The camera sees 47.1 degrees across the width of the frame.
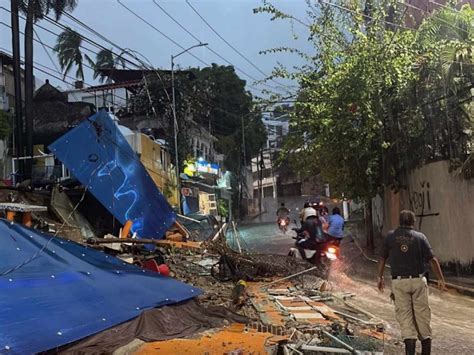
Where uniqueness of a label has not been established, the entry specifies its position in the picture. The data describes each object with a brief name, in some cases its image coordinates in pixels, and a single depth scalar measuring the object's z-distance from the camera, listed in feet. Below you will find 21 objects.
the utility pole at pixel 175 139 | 91.24
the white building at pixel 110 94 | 117.72
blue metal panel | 51.90
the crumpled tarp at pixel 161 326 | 19.22
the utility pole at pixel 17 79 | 80.02
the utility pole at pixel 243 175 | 174.40
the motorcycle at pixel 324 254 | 39.99
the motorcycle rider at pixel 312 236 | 40.70
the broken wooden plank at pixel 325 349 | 17.97
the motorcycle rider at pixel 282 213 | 89.69
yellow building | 91.66
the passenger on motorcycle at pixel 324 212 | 53.45
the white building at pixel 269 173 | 224.53
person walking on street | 20.31
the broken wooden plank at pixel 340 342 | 18.01
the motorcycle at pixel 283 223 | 85.92
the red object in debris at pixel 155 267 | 32.14
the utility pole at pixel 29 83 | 79.61
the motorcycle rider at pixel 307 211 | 44.60
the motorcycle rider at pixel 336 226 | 43.32
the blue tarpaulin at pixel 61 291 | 17.63
